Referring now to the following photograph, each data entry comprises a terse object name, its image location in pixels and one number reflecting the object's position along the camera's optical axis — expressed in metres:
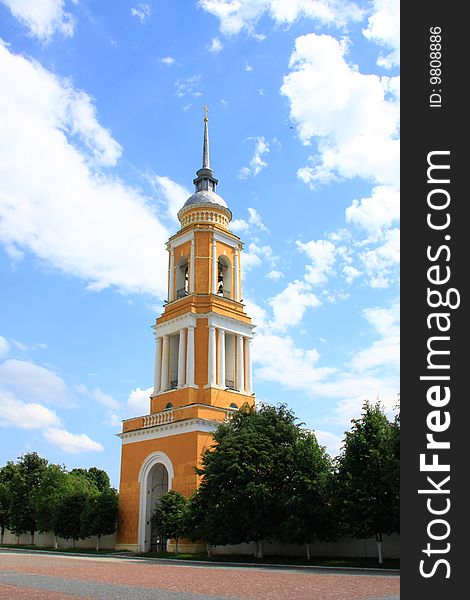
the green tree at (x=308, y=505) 26.89
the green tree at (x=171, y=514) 32.12
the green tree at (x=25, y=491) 48.75
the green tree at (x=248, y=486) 28.00
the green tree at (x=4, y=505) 51.78
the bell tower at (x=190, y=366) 37.03
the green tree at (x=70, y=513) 40.41
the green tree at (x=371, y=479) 24.42
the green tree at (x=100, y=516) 38.34
